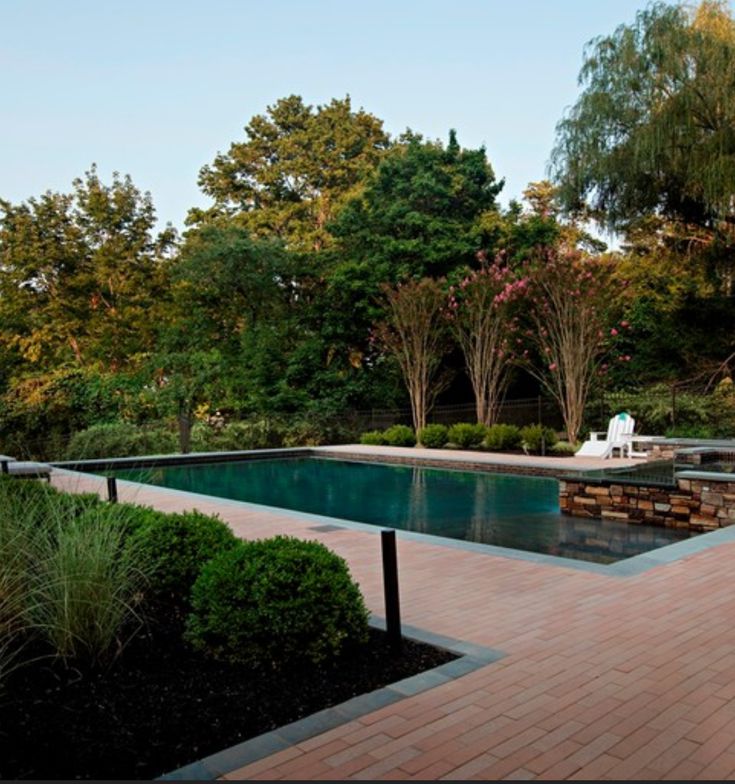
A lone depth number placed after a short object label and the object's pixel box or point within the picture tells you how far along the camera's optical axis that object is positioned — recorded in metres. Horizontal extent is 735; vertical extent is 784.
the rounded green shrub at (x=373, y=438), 16.53
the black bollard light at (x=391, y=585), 3.47
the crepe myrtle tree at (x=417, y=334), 16.41
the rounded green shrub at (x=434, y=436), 15.44
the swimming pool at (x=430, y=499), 7.16
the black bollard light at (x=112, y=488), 5.92
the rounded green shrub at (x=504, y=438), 14.29
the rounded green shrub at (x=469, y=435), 15.02
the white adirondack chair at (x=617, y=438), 12.24
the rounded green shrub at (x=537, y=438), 13.53
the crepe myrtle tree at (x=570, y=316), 14.26
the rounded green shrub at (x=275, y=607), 3.21
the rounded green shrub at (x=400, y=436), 16.19
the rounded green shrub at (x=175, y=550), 4.12
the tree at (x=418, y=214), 18.38
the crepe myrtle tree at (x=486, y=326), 15.59
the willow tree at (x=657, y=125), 13.81
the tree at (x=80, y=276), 22.05
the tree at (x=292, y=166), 26.33
